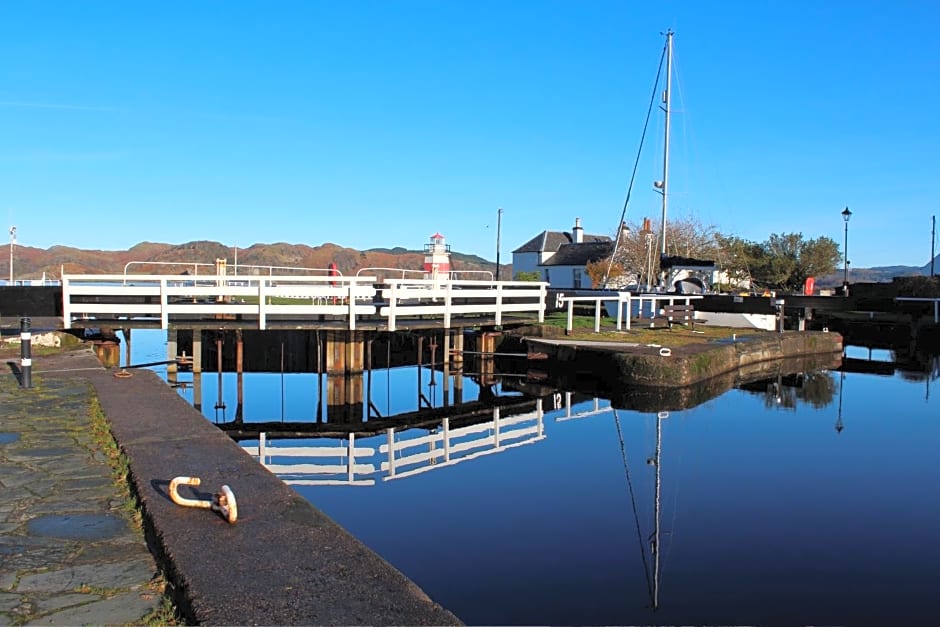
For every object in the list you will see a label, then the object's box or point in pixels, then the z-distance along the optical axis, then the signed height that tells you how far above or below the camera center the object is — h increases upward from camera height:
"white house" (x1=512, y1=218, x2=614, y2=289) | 64.44 +2.47
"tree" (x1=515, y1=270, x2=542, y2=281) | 66.61 +0.65
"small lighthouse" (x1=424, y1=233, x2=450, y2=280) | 28.48 +0.99
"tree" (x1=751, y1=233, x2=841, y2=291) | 61.97 +1.68
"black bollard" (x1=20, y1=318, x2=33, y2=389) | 10.46 -1.02
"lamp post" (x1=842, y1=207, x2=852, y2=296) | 43.47 +1.14
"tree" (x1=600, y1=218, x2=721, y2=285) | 53.94 +2.65
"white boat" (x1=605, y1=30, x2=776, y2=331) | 28.44 +0.18
